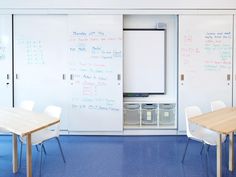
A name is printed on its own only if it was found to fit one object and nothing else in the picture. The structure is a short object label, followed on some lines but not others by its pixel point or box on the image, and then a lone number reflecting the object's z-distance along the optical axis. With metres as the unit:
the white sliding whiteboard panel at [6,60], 4.64
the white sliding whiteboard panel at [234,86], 4.63
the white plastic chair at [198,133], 3.28
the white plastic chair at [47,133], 3.23
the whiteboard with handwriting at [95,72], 4.60
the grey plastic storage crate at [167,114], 4.88
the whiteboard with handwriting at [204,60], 4.58
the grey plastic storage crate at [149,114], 4.87
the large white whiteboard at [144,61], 4.79
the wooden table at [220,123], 2.76
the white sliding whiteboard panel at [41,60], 4.65
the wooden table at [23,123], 2.70
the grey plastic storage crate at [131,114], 4.89
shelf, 4.85
